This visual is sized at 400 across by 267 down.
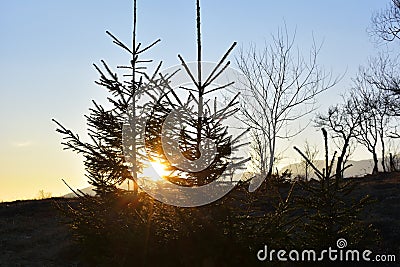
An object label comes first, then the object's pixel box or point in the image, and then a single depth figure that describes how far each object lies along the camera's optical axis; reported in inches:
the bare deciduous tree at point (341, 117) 1636.3
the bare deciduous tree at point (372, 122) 1497.3
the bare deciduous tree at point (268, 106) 1131.1
